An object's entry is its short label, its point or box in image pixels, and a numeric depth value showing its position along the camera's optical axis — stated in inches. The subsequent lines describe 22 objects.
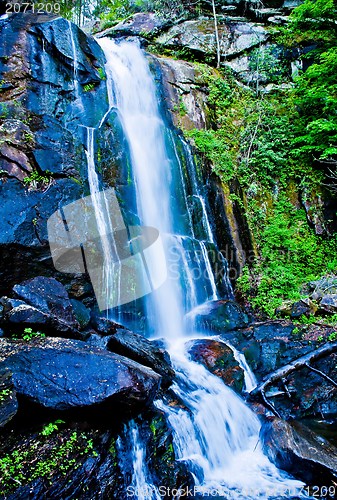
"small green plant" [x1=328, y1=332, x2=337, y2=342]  269.8
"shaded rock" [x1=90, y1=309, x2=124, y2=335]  228.7
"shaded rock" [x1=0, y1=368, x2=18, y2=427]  115.8
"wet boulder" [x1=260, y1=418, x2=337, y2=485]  157.8
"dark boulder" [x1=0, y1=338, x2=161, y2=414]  131.7
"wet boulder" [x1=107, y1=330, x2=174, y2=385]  198.7
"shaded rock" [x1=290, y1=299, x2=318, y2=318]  317.4
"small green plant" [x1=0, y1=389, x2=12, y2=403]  118.9
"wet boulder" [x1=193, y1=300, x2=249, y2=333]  313.0
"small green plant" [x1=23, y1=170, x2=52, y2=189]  270.0
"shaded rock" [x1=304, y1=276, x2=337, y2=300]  330.3
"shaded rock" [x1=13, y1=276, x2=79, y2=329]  197.8
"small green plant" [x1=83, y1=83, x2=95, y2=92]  391.7
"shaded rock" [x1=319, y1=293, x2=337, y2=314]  309.3
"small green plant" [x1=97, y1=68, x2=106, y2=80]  418.3
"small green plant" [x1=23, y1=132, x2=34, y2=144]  285.1
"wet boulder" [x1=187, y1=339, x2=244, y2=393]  240.1
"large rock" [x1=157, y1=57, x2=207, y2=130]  466.5
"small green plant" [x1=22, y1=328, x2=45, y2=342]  163.5
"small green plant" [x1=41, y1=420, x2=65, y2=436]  125.2
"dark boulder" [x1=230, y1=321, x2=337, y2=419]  228.2
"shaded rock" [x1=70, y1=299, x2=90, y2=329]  225.1
